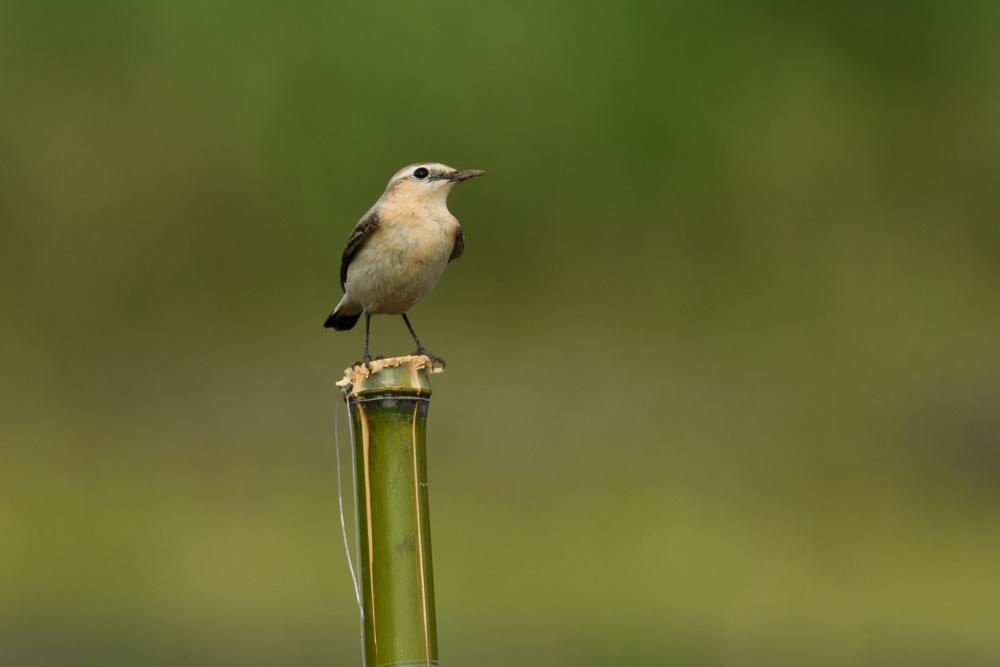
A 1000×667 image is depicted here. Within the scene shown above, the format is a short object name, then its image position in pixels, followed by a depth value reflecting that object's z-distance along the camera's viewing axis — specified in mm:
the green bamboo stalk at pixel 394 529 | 8664
